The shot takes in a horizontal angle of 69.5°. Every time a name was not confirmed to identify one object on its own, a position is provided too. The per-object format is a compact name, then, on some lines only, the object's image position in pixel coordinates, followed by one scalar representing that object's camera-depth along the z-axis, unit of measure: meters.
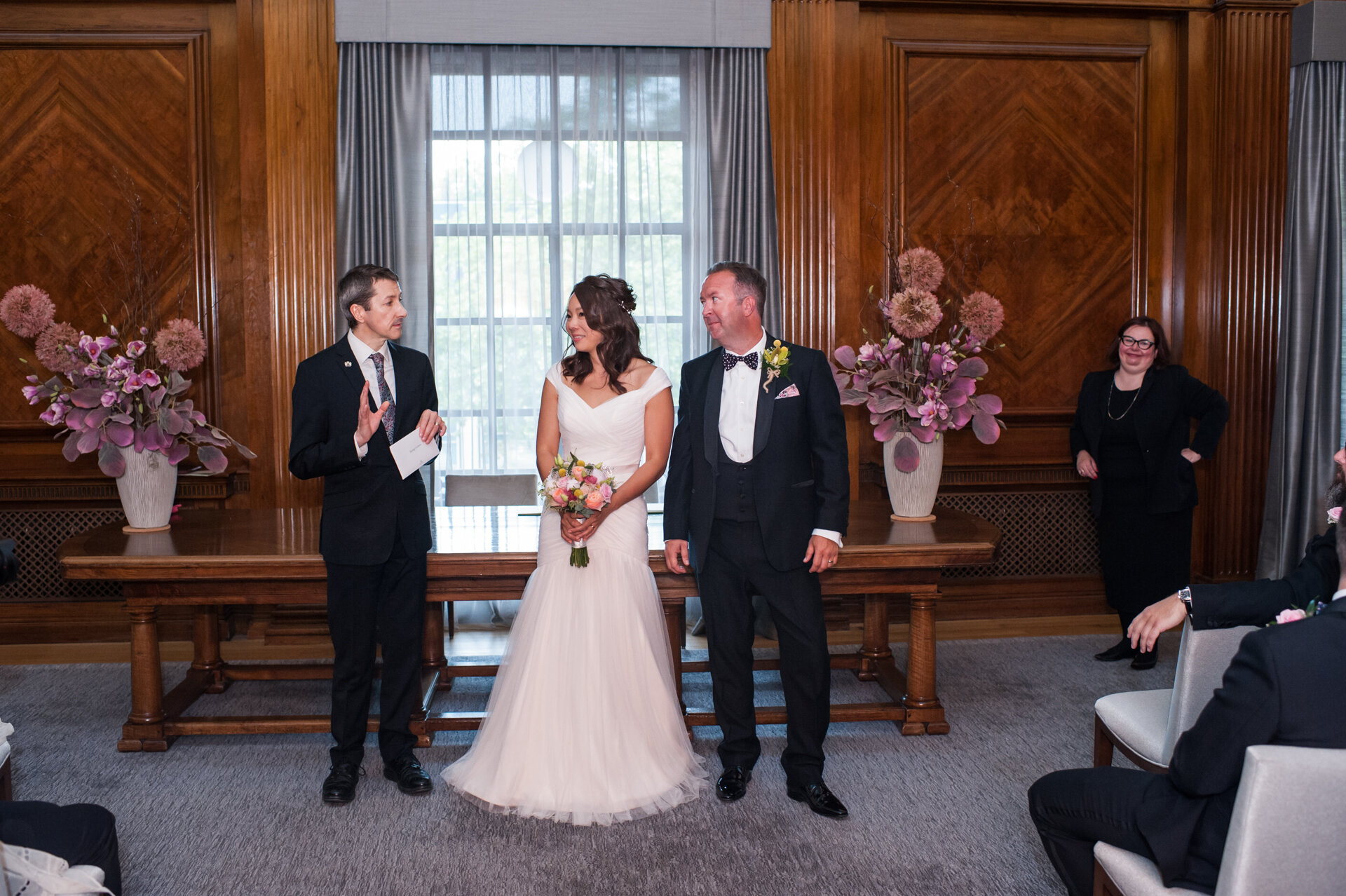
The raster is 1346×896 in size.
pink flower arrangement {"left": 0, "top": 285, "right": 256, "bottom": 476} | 4.08
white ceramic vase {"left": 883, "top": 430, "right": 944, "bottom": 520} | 4.29
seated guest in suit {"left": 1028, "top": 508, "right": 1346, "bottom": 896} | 1.78
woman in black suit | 4.84
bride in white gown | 3.23
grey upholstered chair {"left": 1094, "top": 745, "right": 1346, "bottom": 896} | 1.65
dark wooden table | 3.61
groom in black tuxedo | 3.23
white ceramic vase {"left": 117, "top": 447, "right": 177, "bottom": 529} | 4.16
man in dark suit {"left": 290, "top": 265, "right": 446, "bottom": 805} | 3.24
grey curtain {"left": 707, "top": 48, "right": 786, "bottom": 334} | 5.20
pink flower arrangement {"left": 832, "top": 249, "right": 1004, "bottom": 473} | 4.22
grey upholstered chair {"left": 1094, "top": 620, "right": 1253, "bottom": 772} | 2.56
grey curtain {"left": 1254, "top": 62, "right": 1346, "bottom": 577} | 5.32
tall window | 5.23
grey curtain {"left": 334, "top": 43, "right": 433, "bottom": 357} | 5.05
